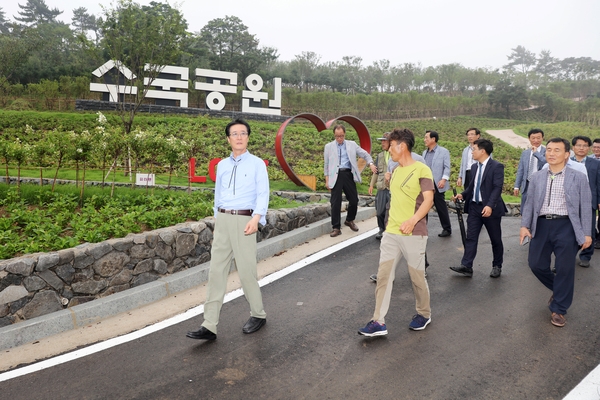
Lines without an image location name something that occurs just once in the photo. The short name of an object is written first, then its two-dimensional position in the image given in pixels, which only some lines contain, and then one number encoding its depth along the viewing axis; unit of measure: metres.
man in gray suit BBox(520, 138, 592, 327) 4.33
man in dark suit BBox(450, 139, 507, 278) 5.72
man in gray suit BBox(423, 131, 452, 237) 7.39
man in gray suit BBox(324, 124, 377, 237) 7.53
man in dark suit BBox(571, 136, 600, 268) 6.84
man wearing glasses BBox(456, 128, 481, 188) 7.06
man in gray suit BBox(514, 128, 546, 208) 7.11
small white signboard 7.31
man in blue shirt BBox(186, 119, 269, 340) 4.02
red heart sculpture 11.54
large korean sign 26.67
